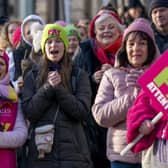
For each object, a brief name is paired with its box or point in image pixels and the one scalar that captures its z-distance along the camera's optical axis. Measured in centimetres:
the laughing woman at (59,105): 1090
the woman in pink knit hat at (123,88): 1018
